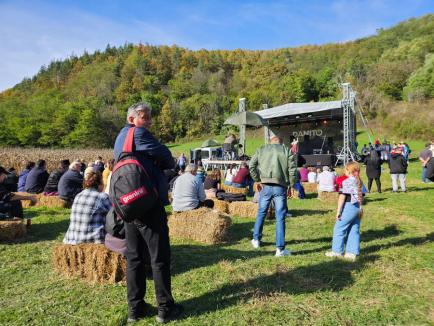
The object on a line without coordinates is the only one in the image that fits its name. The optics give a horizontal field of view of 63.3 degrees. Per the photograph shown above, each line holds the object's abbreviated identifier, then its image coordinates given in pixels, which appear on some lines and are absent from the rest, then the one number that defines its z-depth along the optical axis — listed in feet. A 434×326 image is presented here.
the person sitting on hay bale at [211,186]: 27.58
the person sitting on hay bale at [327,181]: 30.55
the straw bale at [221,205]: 24.85
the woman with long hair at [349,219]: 14.25
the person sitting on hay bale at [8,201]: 18.93
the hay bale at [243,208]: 23.47
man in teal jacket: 14.62
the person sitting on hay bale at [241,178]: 32.65
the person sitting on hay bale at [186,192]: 19.25
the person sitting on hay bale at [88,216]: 12.74
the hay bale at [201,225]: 17.39
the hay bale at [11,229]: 17.38
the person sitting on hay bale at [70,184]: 26.08
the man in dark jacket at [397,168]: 33.17
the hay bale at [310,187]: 37.81
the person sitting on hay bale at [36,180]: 29.96
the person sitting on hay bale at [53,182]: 28.78
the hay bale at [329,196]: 29.78
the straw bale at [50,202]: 26.89
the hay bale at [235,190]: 31.96
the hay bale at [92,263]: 11.78
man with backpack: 8.82
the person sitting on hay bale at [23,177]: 31.83
